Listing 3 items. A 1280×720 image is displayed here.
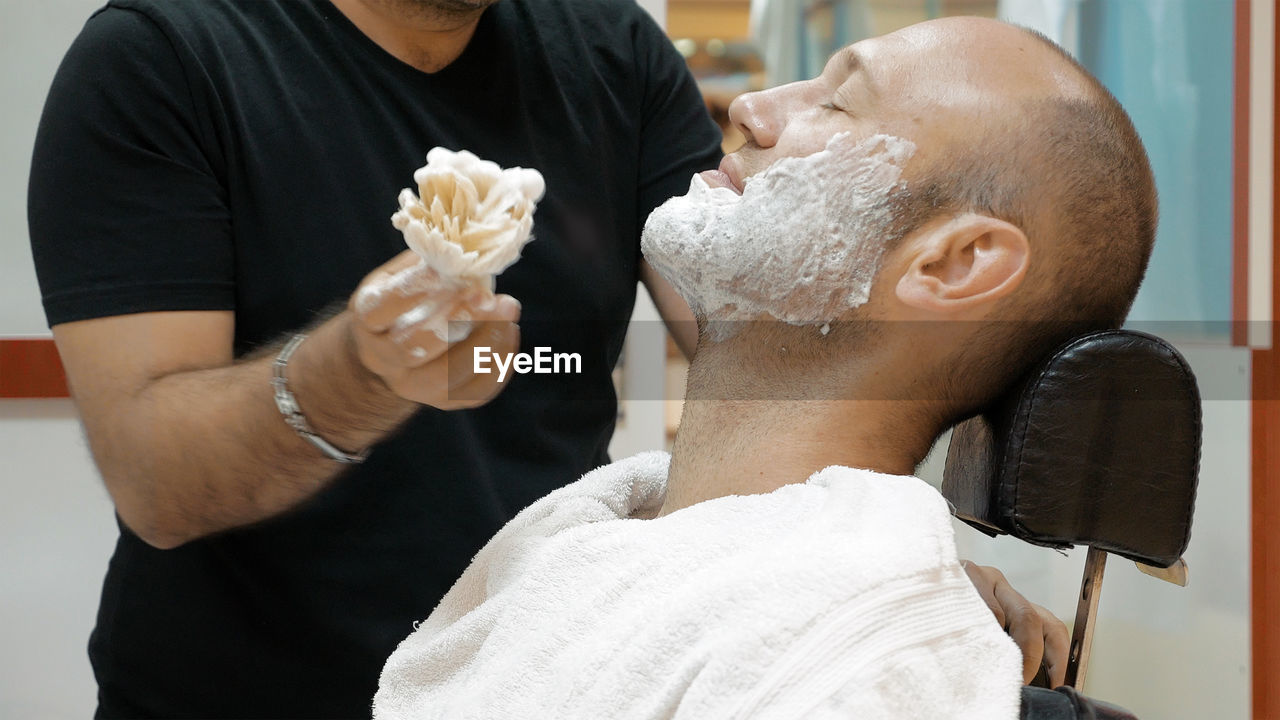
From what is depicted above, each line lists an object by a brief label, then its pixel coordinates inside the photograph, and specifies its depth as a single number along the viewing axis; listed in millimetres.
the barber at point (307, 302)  1130
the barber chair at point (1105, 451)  993
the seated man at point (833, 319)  965
